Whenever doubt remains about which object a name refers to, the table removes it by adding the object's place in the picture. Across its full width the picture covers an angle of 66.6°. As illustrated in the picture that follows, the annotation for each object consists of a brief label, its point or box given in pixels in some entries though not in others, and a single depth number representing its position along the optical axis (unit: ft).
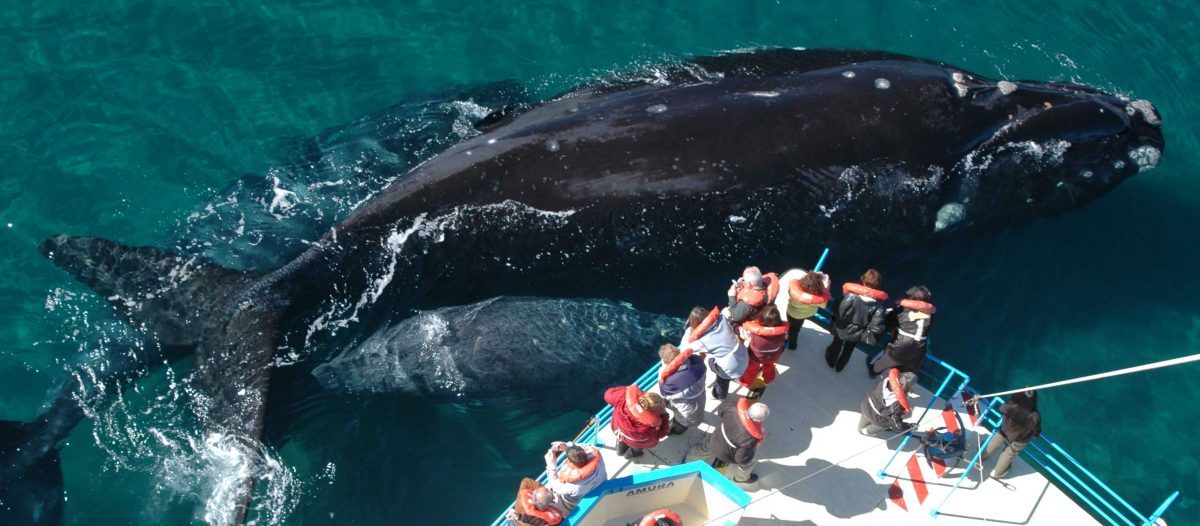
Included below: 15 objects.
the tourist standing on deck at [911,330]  37.70
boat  36.35
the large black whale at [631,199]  42.52
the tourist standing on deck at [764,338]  35.91
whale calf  44.68
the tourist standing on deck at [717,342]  35.27
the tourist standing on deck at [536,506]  31.91
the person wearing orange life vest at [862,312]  37.91
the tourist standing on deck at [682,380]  34.81
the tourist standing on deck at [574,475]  32.45
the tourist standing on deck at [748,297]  36.96
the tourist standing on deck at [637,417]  33.73
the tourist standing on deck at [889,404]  36.14
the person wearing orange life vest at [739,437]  33.55
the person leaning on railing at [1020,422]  35.58
